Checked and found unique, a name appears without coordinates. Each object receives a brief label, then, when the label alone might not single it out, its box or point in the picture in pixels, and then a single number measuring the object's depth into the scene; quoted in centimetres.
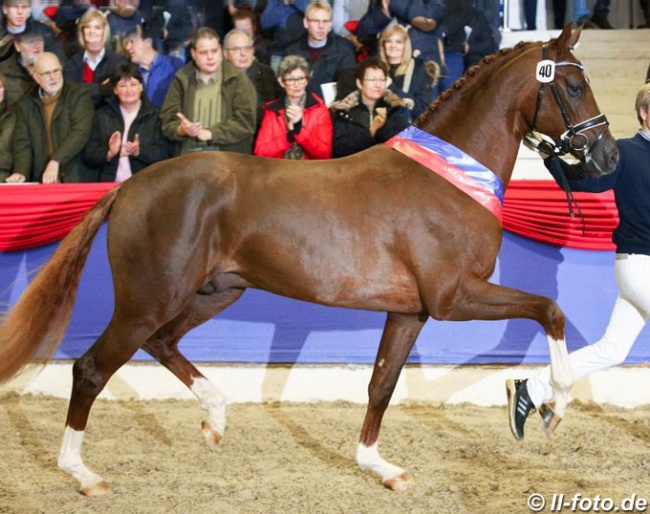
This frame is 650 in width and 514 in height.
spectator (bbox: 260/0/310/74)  1530
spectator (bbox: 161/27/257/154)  1342
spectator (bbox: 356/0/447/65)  1527
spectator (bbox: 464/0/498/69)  1573
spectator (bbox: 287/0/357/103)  1441
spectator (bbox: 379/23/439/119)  1427
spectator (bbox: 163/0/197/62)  1605
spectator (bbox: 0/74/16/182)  1362
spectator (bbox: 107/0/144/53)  1534
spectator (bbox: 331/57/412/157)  1322
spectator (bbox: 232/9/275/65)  1570
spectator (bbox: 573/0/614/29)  1836
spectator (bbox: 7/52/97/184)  1370
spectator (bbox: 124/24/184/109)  1491
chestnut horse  832
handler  868
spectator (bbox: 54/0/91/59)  1593
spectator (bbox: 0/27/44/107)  1462
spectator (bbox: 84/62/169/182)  1363
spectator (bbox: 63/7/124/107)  1475
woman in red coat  1323
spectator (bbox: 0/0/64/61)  1541
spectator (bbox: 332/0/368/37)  1612
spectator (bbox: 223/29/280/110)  1447
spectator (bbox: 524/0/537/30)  1822
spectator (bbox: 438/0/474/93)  1571
